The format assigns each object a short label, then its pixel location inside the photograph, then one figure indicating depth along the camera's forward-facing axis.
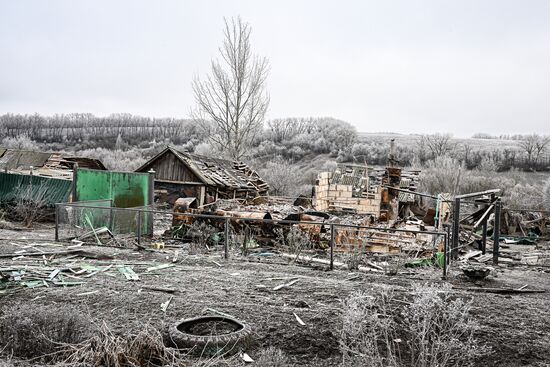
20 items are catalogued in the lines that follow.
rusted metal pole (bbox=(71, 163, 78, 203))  16.09
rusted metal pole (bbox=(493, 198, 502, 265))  13.21
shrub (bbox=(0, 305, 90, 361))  5.52
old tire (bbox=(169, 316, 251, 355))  5.66
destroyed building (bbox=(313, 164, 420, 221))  24.22
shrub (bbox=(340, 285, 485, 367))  5.10
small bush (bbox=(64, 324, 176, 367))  4.95
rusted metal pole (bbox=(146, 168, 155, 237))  18.05
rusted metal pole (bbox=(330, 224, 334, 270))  10.73
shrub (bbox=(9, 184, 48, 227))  19.69
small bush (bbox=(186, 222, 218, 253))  15.19
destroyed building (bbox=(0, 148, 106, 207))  20.88
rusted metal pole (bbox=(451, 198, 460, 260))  12.51
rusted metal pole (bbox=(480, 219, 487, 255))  14.11
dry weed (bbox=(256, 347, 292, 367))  5.10
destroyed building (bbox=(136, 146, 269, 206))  31.11
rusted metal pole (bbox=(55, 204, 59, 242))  13.24
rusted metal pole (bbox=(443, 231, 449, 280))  9.85
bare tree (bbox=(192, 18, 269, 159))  44.47
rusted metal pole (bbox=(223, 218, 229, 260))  11.57
